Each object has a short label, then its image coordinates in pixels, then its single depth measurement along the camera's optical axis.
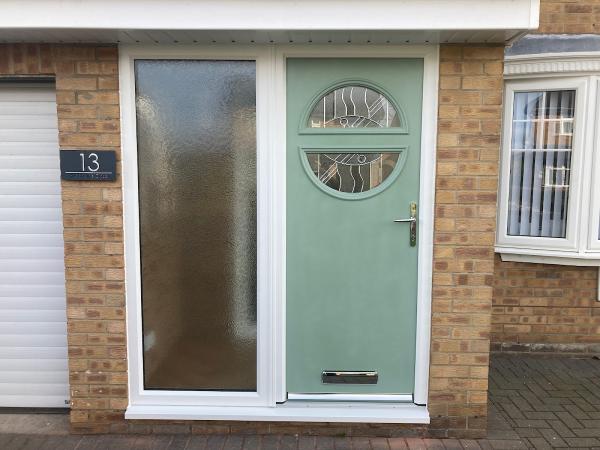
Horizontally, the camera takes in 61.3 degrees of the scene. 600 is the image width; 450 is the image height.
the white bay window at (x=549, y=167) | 4.68
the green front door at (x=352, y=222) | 3.39
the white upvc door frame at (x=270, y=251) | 3.34
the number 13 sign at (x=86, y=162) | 3.36
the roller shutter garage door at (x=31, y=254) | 3.66
